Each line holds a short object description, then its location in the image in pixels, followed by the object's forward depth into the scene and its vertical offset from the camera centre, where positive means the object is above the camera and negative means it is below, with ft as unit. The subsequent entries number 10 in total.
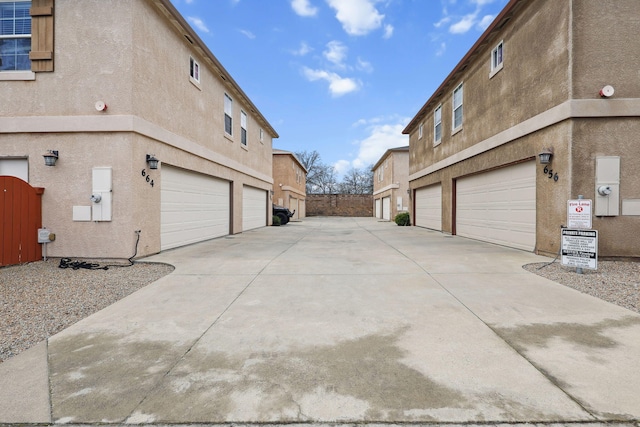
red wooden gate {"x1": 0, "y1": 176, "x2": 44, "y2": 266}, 19.40 -0.95
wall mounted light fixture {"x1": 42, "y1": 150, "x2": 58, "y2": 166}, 21.13 +3.42
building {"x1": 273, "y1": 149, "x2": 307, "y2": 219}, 79.05 +8.28
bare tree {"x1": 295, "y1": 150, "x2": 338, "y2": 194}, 175.22 +20.03
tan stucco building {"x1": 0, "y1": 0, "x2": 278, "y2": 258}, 21.47 +6.14
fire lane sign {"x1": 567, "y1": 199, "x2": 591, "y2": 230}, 18.12 -0.10
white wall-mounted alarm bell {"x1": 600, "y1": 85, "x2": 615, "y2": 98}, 20.15 +7.95
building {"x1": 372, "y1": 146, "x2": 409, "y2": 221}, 76.95 +7.58
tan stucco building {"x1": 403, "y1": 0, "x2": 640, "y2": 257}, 20.38 +6.83
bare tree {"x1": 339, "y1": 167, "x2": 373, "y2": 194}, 175.63 +16.13
